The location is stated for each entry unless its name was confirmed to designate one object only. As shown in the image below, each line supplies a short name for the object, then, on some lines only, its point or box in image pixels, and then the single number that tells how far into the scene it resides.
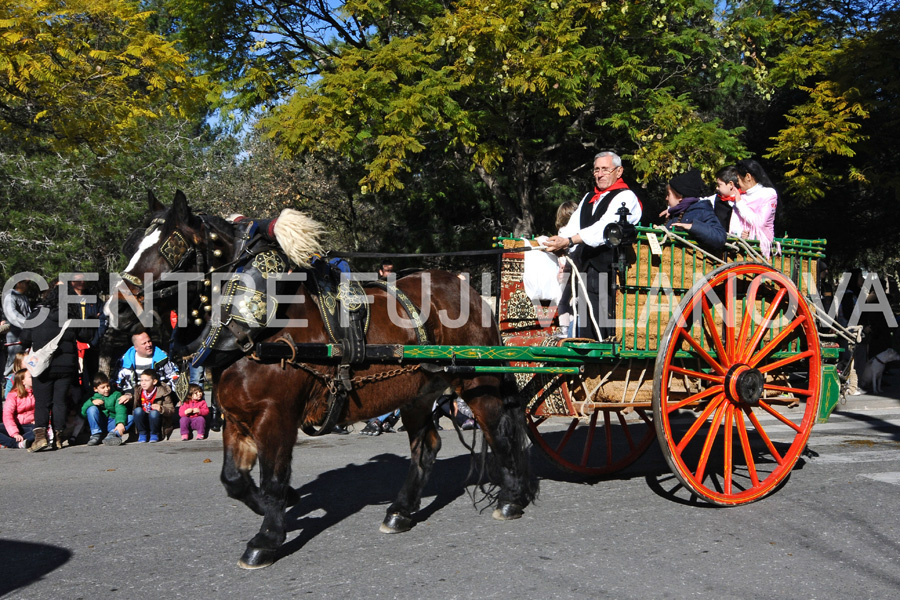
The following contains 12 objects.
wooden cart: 5.66
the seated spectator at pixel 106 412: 9.69
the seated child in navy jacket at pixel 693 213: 6.02
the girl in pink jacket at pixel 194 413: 9.99
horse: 4.69
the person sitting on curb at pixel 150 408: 9.83
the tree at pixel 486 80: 13.17
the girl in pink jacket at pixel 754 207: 6.64
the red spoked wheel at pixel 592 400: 5.86
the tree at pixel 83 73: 10.84
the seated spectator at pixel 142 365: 10.31
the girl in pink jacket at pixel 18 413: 9.46
